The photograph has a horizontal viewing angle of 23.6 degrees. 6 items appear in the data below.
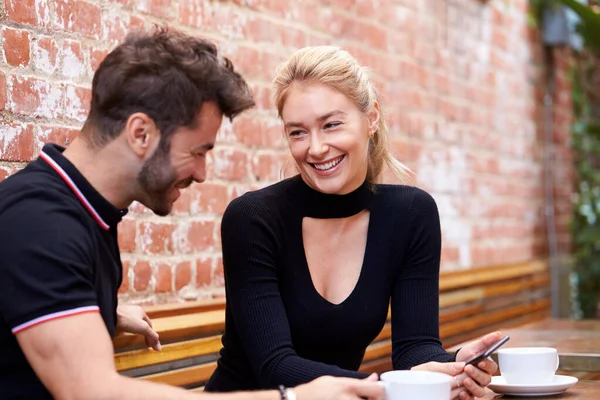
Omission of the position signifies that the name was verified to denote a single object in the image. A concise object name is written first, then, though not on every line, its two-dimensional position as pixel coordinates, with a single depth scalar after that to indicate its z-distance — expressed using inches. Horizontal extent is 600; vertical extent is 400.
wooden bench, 93.8
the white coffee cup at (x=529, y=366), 79.0
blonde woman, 89.2
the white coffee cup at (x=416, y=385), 70.8
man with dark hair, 69.1
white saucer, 78.6
